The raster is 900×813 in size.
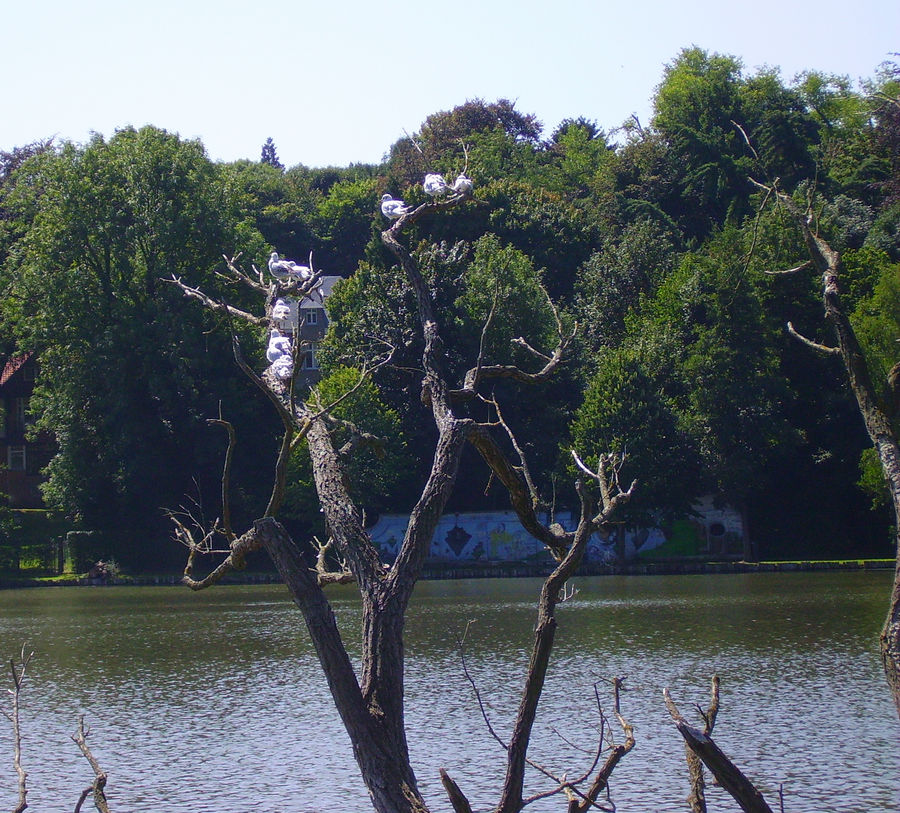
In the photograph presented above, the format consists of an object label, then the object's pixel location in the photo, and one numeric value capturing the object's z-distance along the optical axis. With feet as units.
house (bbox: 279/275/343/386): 455.22
